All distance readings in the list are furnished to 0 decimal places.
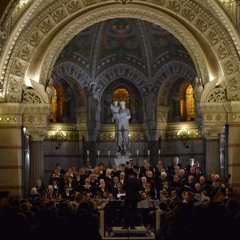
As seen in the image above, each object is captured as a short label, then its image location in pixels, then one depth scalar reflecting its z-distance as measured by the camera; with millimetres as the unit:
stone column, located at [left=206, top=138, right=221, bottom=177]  26266
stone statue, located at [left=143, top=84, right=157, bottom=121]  32281
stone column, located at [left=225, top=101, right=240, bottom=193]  24484
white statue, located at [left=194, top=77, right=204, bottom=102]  25891
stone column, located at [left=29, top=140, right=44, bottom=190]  26219
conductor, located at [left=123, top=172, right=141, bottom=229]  19953
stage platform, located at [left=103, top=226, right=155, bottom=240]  18453
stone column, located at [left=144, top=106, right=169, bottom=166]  32406
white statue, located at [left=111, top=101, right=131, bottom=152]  30094
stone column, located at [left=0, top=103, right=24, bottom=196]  24188
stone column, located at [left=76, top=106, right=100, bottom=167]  32344
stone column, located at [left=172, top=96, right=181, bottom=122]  33125
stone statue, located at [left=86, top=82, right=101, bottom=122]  32156
